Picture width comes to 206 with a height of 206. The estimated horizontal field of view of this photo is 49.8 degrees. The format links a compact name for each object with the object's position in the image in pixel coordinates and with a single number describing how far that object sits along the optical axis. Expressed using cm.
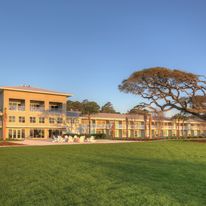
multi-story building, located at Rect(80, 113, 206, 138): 4450
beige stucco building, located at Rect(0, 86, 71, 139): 3572
